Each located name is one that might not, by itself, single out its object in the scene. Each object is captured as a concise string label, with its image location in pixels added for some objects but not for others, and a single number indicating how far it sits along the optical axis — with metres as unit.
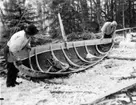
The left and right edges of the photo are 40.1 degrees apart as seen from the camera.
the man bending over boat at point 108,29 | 8.51
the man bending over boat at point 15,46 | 4.15
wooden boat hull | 4.96
